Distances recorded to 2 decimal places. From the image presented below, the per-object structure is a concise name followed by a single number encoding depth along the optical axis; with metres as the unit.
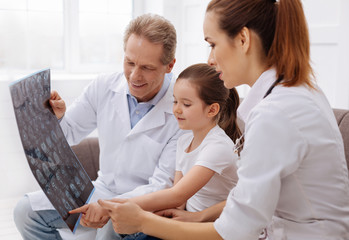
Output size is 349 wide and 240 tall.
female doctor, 0.98
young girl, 1.39
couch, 2.14
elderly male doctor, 1.62
